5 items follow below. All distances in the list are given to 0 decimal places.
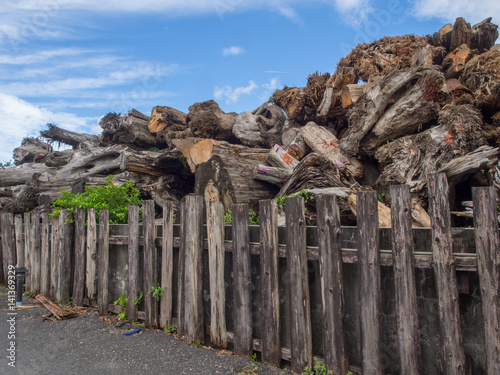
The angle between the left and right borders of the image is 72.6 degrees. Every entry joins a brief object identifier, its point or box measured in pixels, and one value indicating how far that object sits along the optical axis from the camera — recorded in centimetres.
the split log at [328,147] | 615
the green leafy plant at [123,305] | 488
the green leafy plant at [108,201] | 571
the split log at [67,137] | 1390
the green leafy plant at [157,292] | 441
